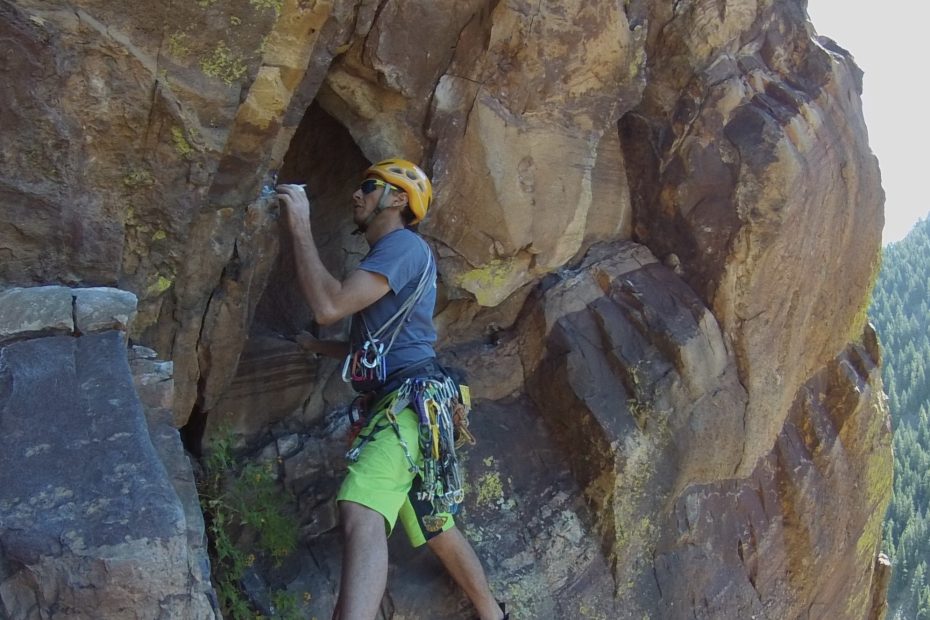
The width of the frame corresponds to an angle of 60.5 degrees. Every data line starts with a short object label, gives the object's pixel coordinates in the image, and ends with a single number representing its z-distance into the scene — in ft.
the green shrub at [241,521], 13.76
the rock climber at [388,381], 12.09
